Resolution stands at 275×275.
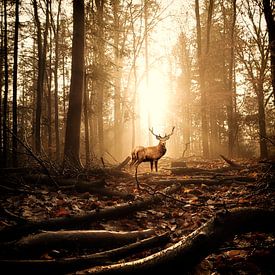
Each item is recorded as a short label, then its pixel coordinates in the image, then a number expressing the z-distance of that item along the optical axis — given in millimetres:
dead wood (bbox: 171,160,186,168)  9484
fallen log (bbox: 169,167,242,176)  8303
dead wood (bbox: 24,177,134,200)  5616
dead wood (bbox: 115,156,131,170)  8183
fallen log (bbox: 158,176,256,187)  6773
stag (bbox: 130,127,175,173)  7555
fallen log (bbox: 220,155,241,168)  9202
